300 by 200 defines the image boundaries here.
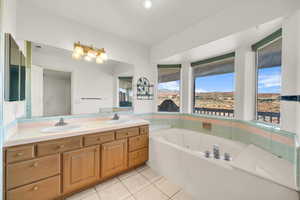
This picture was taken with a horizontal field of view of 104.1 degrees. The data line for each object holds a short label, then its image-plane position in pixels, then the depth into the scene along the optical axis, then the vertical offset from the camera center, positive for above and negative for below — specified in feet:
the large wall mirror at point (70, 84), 5.35 +0.82
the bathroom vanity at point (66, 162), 3.67 -2.46
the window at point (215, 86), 7.45 +0.98
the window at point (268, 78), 5.24 +1.06
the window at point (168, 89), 9.75 +0.87
